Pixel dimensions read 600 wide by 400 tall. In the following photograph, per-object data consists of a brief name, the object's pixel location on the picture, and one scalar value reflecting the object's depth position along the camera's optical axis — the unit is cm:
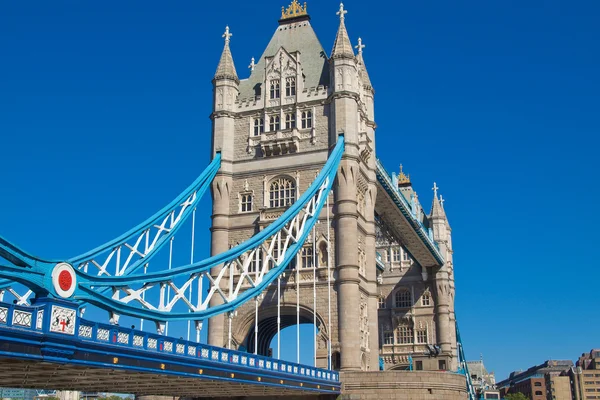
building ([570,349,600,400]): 13438
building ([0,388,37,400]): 17774
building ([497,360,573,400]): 13962
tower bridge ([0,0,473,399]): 3206
